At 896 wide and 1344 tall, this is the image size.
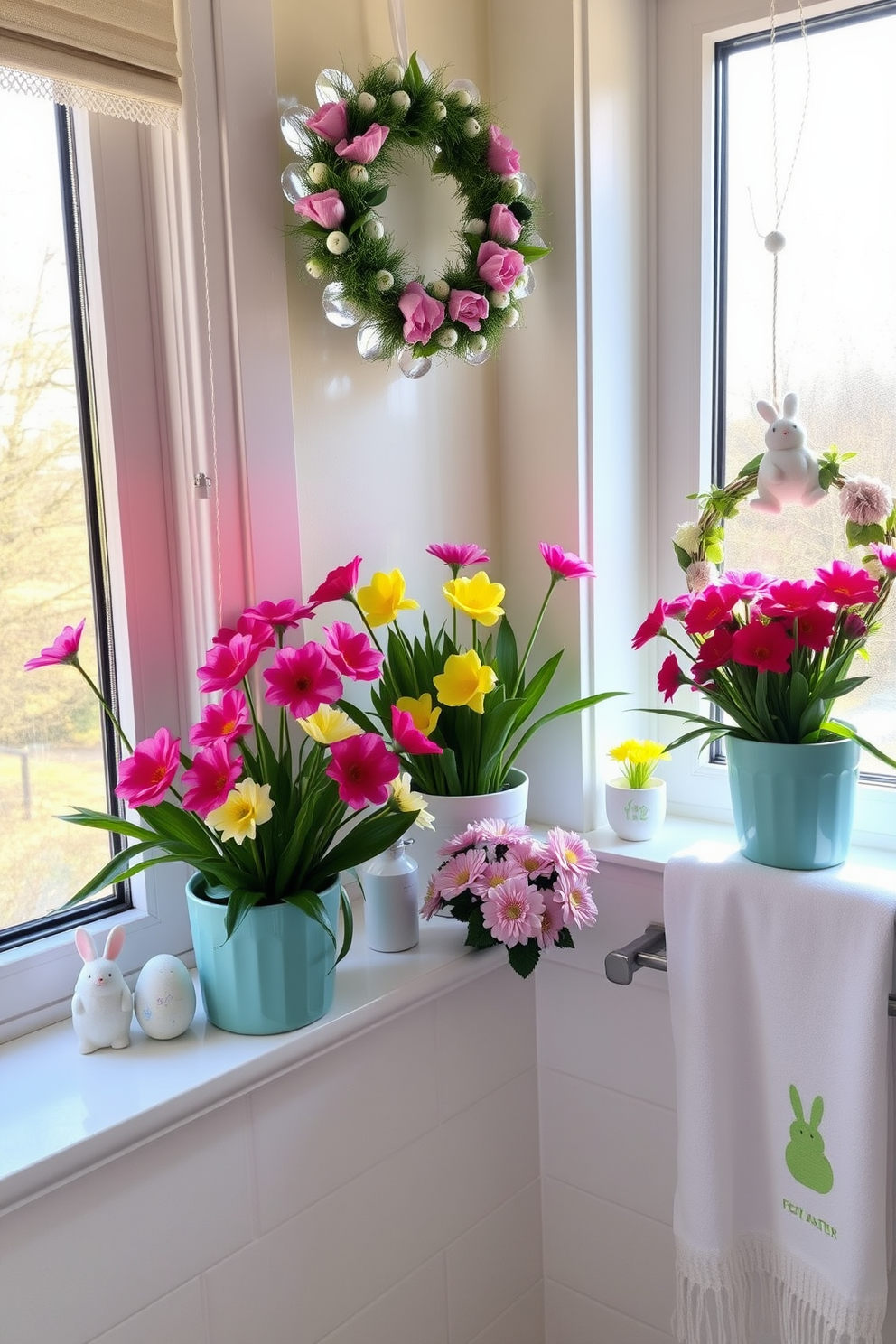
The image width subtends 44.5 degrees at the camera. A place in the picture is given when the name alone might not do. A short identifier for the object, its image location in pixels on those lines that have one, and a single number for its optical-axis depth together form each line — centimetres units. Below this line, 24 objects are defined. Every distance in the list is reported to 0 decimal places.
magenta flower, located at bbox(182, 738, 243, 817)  97
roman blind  93
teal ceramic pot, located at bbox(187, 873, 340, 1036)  105
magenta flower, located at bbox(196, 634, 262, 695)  100
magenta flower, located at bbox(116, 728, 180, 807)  97
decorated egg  107
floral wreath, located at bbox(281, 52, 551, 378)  115
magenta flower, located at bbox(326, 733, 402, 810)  100
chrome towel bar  127
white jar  124
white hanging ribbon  126
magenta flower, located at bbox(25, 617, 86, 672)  100
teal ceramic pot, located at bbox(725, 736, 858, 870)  116
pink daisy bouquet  121
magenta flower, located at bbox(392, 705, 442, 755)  106
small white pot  142
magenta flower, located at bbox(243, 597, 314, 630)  107
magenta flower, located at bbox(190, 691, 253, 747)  100
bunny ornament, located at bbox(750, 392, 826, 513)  120
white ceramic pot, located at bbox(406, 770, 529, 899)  129
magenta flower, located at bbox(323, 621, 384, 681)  103
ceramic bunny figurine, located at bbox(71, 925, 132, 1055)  104
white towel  113
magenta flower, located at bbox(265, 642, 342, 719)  100
